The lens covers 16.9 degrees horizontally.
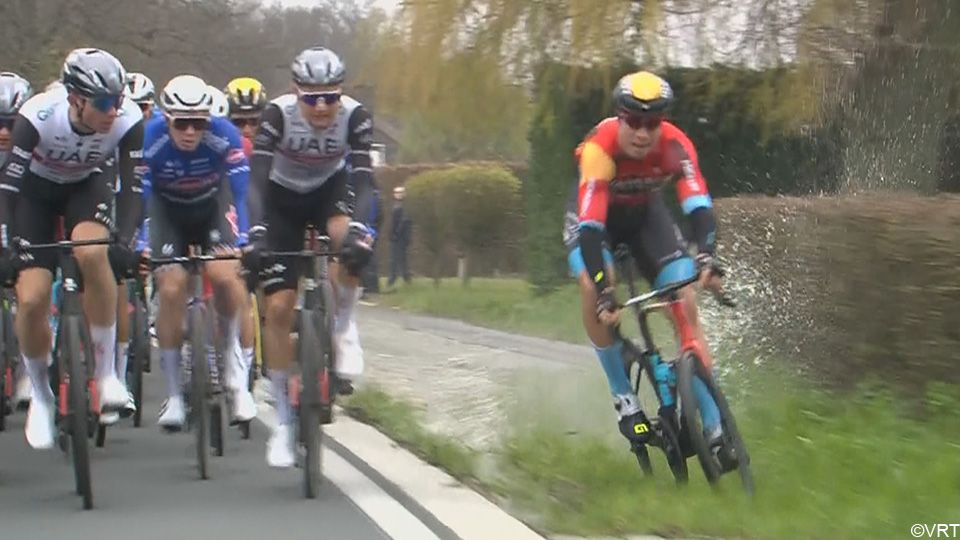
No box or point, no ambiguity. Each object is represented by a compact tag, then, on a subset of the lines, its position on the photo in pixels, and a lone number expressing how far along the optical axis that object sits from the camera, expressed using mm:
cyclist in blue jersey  18116
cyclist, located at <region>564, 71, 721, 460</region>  14253
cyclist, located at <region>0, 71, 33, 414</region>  20304
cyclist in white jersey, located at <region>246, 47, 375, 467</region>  15760
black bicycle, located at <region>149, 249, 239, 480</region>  16907
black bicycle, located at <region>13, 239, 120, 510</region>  14643
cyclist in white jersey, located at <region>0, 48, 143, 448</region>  15189
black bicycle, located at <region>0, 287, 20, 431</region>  18881
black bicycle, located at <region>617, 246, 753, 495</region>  13663
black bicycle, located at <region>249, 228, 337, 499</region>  15094
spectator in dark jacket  52940
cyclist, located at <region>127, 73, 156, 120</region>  22232
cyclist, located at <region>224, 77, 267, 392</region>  22461
